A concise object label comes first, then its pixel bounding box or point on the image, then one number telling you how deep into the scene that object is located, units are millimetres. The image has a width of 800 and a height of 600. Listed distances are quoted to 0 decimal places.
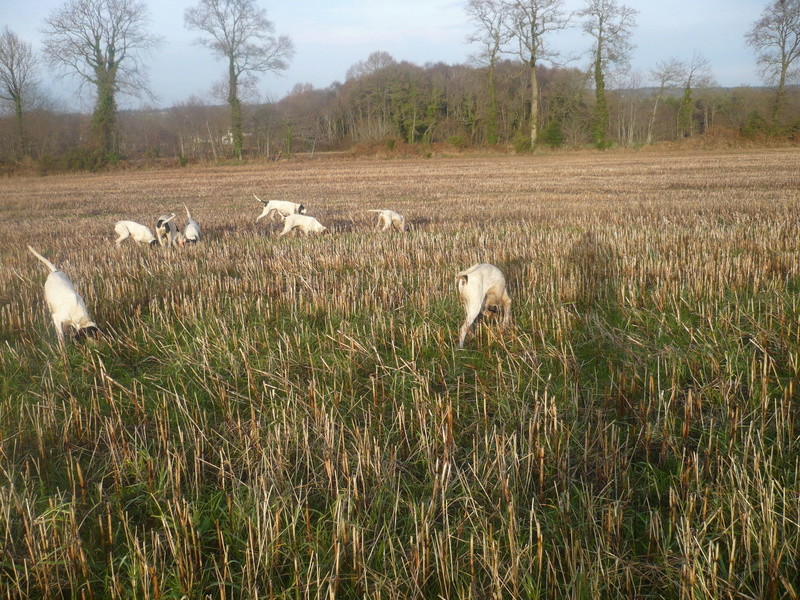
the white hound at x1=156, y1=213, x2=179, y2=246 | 9039
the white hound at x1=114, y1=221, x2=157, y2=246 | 9375
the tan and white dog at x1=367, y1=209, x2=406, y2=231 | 10102
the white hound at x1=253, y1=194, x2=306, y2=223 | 11111
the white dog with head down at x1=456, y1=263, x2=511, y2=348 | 4047
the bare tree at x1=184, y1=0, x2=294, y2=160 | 45094
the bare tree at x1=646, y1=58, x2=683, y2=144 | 47500
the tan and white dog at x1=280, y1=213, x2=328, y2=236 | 10047
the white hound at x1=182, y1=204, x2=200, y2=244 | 9281
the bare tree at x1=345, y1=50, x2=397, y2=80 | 59416
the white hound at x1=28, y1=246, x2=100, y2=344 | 4383
